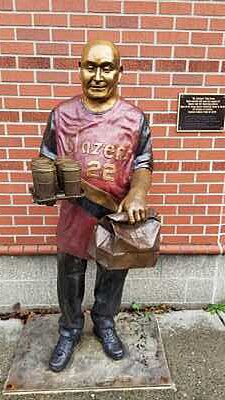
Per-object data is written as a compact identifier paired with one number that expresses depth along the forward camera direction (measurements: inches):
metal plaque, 115.6
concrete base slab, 99.3
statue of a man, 82.9
